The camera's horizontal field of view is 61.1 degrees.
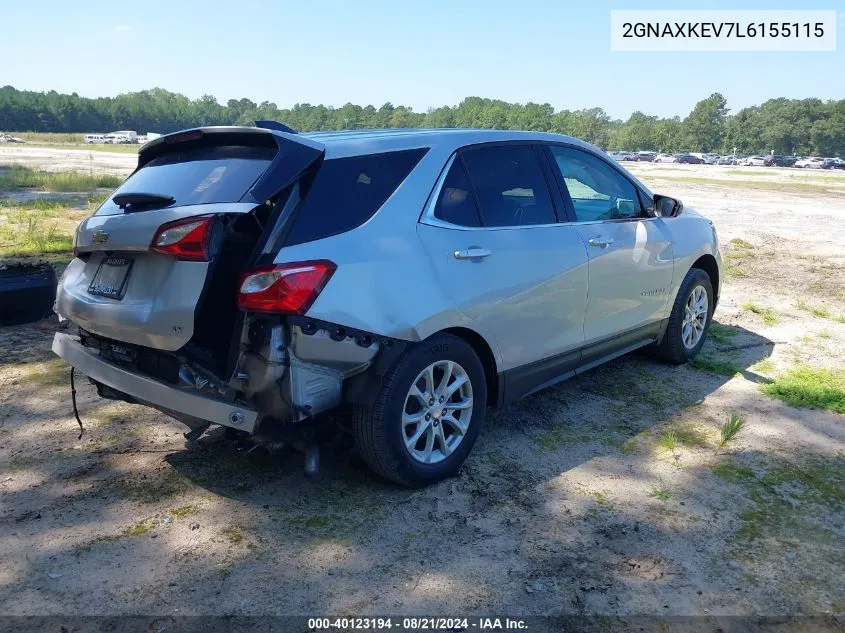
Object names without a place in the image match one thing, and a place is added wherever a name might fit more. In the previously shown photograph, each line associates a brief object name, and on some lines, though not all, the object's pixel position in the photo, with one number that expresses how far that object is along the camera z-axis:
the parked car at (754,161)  87.81
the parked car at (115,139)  100.61
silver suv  3.22
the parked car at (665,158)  93.12
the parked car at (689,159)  88.52
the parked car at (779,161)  86.49
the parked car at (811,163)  81.00
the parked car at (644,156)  94.12
